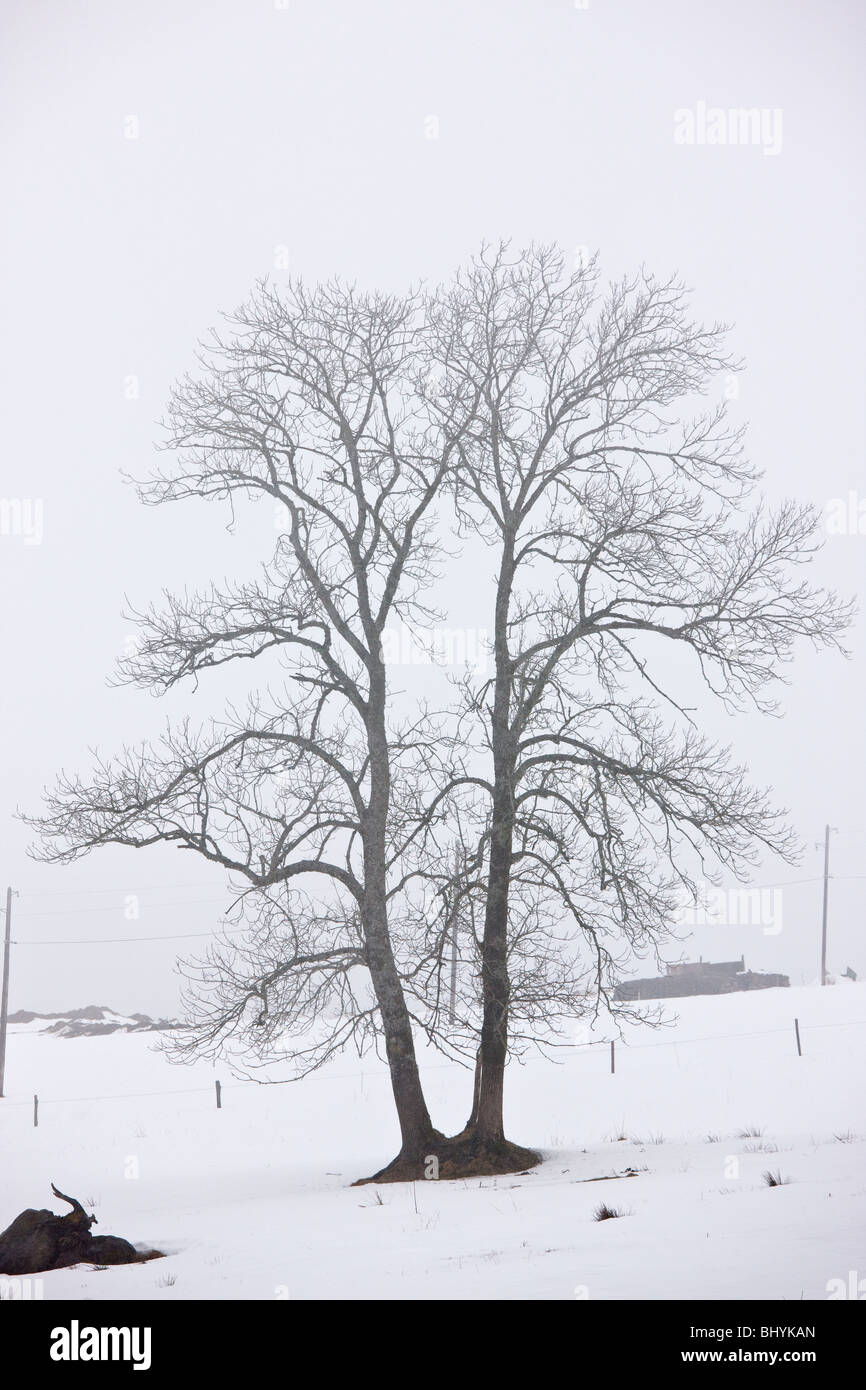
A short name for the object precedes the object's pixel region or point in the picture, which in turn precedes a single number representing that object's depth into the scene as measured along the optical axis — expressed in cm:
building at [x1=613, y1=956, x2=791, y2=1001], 5788
